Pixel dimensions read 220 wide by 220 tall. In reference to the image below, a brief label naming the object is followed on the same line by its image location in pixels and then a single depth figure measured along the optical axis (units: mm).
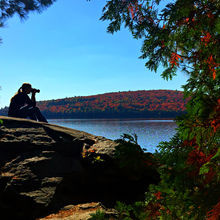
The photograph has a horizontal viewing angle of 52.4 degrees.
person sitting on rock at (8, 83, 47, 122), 8258
